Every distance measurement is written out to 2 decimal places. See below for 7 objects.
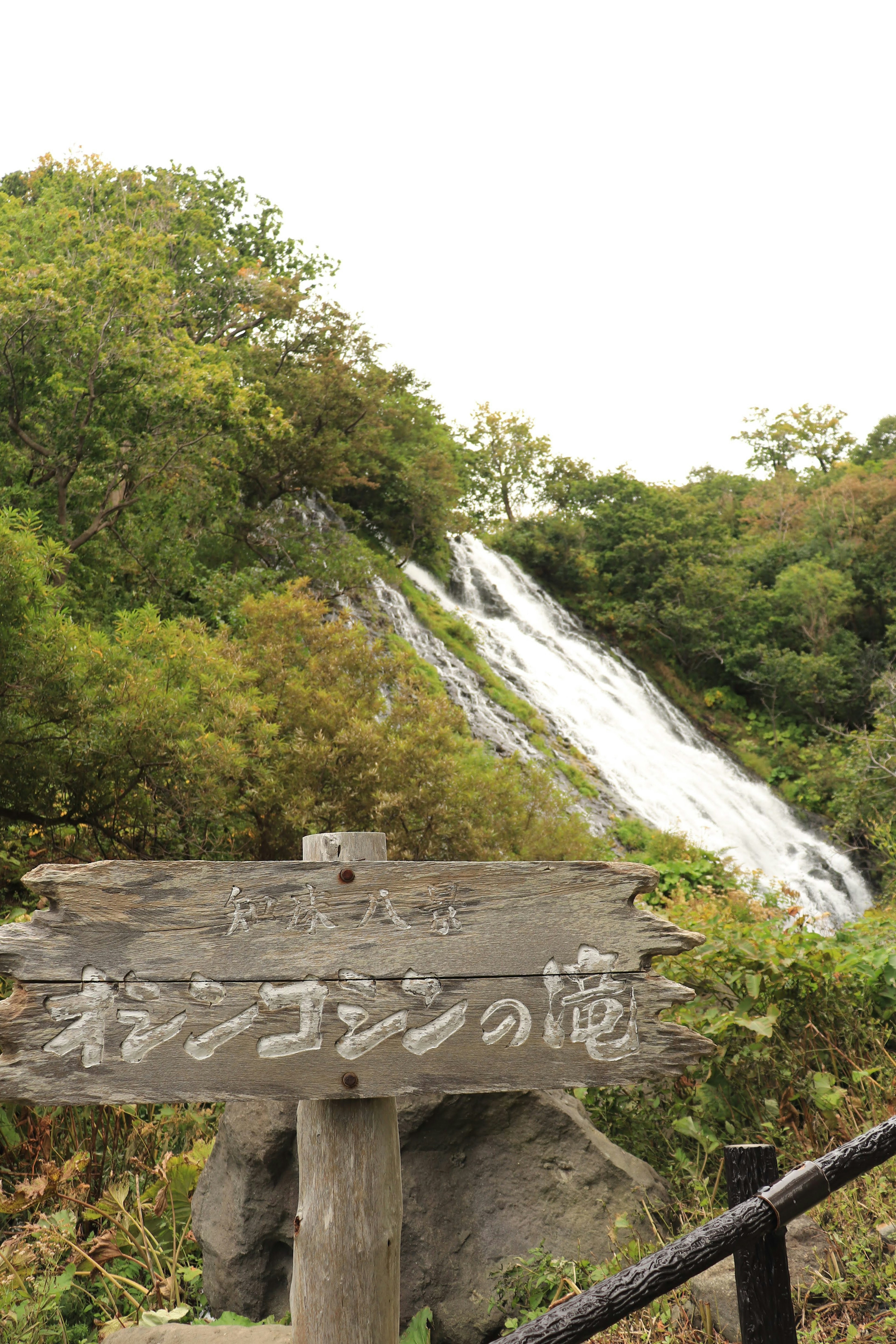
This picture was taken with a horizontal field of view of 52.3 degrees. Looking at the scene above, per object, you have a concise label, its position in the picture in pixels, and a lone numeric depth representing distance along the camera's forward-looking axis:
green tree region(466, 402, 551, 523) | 24.48
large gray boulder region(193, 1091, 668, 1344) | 2.68
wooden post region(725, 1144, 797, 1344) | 1.73
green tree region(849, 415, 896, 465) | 27.61
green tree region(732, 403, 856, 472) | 29.75
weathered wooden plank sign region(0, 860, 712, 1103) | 1.67
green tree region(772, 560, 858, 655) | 19.69
